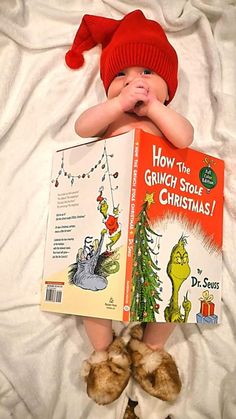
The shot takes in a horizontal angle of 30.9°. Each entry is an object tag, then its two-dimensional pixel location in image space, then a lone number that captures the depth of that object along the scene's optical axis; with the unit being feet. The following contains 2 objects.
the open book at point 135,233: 2.22
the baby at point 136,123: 2.46
